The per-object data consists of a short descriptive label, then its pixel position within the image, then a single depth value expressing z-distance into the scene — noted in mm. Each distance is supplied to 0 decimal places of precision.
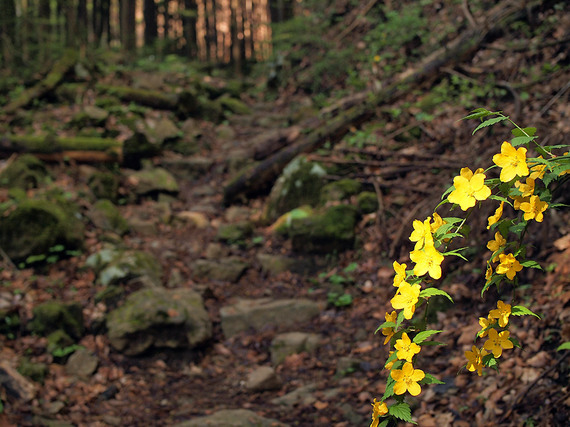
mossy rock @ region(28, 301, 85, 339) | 4094
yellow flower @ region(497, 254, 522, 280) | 1236
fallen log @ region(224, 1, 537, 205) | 6918
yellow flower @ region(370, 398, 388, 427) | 1296
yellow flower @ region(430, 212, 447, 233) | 1294
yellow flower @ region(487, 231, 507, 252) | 1300
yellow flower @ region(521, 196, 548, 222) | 1216
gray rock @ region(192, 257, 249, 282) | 5523
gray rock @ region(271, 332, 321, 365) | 4098
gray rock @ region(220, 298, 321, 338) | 4574
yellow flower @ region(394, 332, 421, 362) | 1229
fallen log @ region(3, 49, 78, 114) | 8906
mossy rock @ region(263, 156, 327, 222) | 6262
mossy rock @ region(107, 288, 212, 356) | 4168
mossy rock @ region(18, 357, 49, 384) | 3523
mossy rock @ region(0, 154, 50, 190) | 6160
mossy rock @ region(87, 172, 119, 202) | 6805
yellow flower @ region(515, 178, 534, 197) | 1223
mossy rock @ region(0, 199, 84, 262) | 4926
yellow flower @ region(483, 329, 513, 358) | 1286
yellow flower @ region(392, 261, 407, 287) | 1242
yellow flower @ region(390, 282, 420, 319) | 1187
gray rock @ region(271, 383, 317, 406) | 3418
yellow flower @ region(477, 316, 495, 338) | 1311
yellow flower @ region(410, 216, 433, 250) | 1199
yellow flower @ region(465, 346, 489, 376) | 1340
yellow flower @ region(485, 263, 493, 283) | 1309
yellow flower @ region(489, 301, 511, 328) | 1257
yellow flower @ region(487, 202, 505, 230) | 1240
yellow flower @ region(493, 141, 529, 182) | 1141
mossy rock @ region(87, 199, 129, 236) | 6086
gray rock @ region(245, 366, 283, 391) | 3709
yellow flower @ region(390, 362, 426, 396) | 1236
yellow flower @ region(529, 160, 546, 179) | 1235
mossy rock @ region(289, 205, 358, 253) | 5262
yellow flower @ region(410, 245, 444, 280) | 1156
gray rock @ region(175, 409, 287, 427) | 3051
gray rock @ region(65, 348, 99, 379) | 3840
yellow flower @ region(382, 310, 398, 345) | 1364
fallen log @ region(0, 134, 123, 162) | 7117
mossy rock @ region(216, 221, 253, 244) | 6250
